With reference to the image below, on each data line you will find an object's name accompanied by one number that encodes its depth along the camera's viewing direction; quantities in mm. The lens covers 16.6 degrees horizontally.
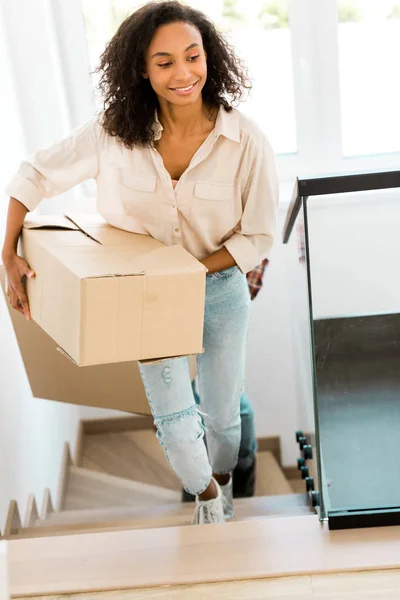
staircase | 4169
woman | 3357
